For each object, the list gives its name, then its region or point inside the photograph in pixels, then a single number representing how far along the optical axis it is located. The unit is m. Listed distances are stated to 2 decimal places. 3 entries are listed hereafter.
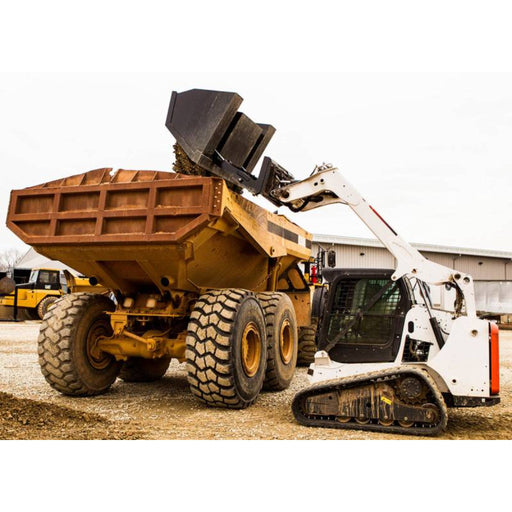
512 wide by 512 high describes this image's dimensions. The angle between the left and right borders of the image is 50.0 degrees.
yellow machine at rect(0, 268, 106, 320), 22.02
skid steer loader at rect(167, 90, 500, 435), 4.80
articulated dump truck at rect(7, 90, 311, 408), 5.60
